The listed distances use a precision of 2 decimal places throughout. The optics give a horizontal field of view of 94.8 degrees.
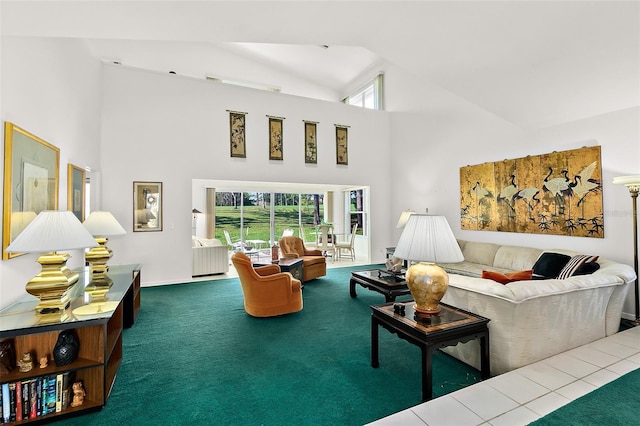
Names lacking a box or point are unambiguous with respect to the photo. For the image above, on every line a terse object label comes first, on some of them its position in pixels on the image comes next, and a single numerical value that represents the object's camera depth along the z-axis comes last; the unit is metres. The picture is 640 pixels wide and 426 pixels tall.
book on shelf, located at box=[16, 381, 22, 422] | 1.92
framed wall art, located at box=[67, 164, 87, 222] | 3.85
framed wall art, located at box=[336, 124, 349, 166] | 7.85
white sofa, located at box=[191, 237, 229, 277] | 6.41
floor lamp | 3.30
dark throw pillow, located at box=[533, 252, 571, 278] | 3.91
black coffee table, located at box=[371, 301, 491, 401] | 2.13
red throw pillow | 2.95
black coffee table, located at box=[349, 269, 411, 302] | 4.15
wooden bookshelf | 1.93
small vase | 2.03
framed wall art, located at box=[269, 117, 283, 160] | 7.07
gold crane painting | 4.20
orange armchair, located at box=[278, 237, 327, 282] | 5.88
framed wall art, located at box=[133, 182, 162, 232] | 5.85
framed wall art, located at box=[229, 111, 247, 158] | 6.69
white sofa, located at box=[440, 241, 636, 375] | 2.37
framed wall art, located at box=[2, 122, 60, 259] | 2.31
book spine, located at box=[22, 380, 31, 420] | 1.94
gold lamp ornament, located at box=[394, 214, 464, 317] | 2.19
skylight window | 8.76
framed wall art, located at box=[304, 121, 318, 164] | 7.46
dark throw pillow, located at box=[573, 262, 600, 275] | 3.40
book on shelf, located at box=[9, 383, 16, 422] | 1.91
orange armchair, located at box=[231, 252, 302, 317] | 3.91
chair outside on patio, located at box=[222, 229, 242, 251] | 8.68
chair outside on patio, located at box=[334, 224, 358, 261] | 8.61
